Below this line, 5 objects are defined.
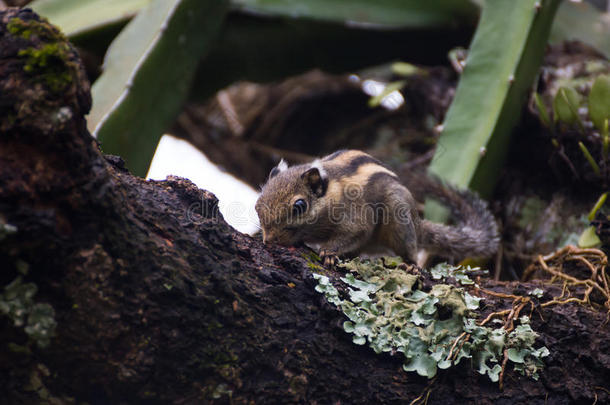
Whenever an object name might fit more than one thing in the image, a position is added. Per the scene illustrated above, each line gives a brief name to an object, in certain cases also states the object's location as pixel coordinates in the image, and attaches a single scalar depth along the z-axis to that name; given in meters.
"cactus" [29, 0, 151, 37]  9.14
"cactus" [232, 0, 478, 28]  10.09
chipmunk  6.39
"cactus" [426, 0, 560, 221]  7.91
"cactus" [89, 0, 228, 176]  6.97
